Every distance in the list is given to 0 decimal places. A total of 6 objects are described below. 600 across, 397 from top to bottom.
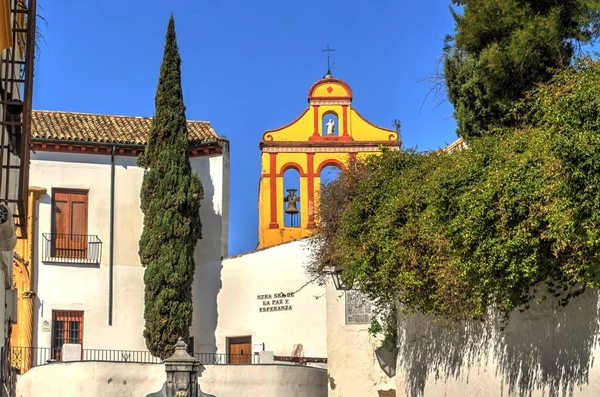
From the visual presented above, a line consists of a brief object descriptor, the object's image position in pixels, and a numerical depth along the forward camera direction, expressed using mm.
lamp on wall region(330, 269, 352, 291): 20873
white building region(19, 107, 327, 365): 29500
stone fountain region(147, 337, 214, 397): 24141
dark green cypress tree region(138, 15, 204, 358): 29188
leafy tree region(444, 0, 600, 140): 17672
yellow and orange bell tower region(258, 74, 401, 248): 34375
